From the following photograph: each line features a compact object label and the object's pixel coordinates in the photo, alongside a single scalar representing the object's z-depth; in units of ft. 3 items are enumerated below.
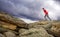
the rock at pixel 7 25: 31.19
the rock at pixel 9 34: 28.20
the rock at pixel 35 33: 26.75
